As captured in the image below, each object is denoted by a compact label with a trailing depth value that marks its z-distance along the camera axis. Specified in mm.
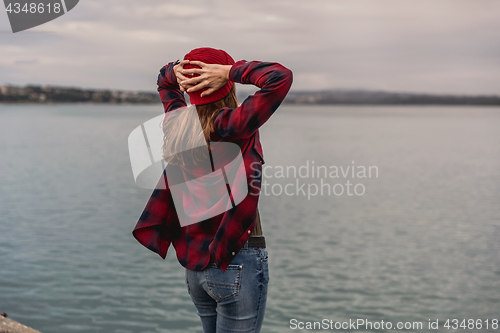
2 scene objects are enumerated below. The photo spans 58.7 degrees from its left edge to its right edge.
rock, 4270
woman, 2035
